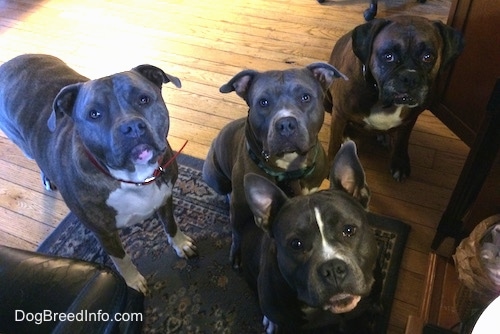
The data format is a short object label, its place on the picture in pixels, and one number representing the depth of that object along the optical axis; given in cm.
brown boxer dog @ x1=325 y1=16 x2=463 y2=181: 214
